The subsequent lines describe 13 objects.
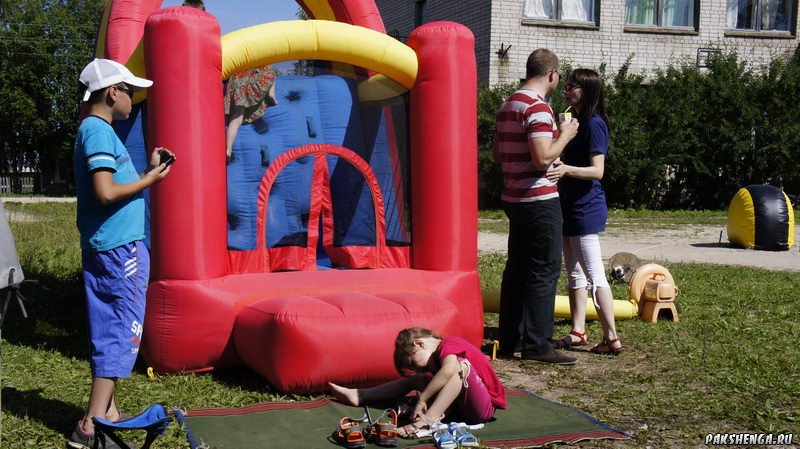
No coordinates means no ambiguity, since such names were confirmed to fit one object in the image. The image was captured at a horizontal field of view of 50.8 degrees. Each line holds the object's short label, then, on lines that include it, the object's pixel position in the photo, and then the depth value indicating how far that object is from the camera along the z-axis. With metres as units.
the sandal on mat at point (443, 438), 3.74
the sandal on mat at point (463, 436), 3.78
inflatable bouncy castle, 4.67
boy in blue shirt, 3.65
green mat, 3.81
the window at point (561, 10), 19.75
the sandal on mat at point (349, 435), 3.71
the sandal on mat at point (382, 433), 3.75
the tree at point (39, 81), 40.84
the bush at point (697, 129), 18.61
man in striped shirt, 5.27
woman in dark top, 5.59
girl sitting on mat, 3.97
